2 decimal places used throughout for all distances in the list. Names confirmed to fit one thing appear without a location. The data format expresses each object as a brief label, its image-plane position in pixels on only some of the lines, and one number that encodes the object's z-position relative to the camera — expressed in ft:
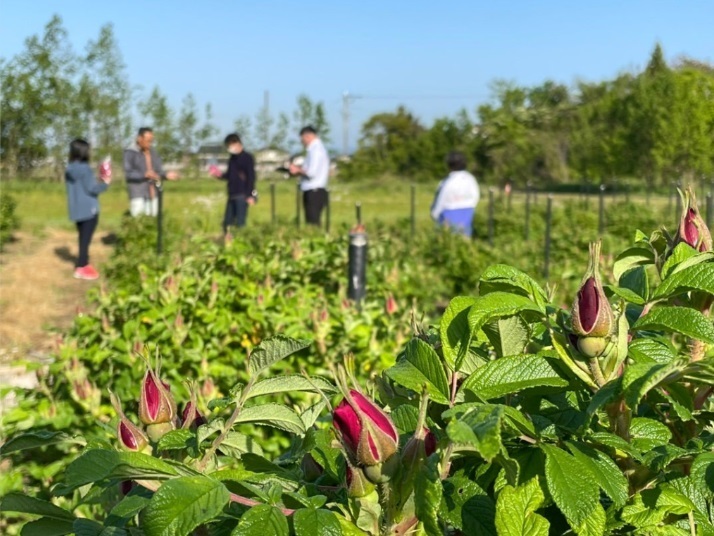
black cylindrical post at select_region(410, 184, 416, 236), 33.38
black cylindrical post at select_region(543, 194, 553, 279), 24.73
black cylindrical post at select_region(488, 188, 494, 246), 34.35
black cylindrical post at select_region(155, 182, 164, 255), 26.61
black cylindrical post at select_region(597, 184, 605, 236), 34.46
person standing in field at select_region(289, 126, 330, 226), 30.89
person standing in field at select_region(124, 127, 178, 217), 34.22
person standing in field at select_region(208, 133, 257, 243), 33.45
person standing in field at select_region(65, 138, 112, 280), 28.27
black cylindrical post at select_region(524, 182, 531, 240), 35.87
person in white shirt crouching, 26.58
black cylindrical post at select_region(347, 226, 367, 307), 13.20
